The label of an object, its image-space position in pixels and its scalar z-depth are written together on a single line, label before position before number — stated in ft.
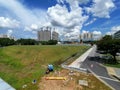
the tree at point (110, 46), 60.96
